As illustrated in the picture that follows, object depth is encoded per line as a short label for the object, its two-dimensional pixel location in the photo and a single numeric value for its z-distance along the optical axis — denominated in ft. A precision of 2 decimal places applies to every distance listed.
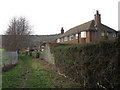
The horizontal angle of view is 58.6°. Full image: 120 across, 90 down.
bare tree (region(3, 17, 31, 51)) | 86.81
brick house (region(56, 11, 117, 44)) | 81.20
